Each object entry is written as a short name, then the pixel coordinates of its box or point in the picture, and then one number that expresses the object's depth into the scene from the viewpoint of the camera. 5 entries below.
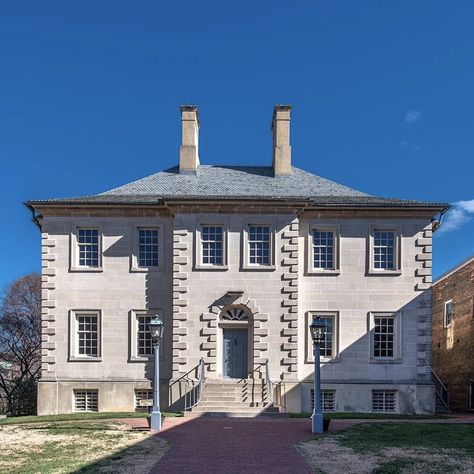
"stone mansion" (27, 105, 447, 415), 22.11
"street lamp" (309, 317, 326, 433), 15.43
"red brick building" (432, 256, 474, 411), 25.06
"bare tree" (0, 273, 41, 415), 37.38
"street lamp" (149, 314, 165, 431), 15.51
